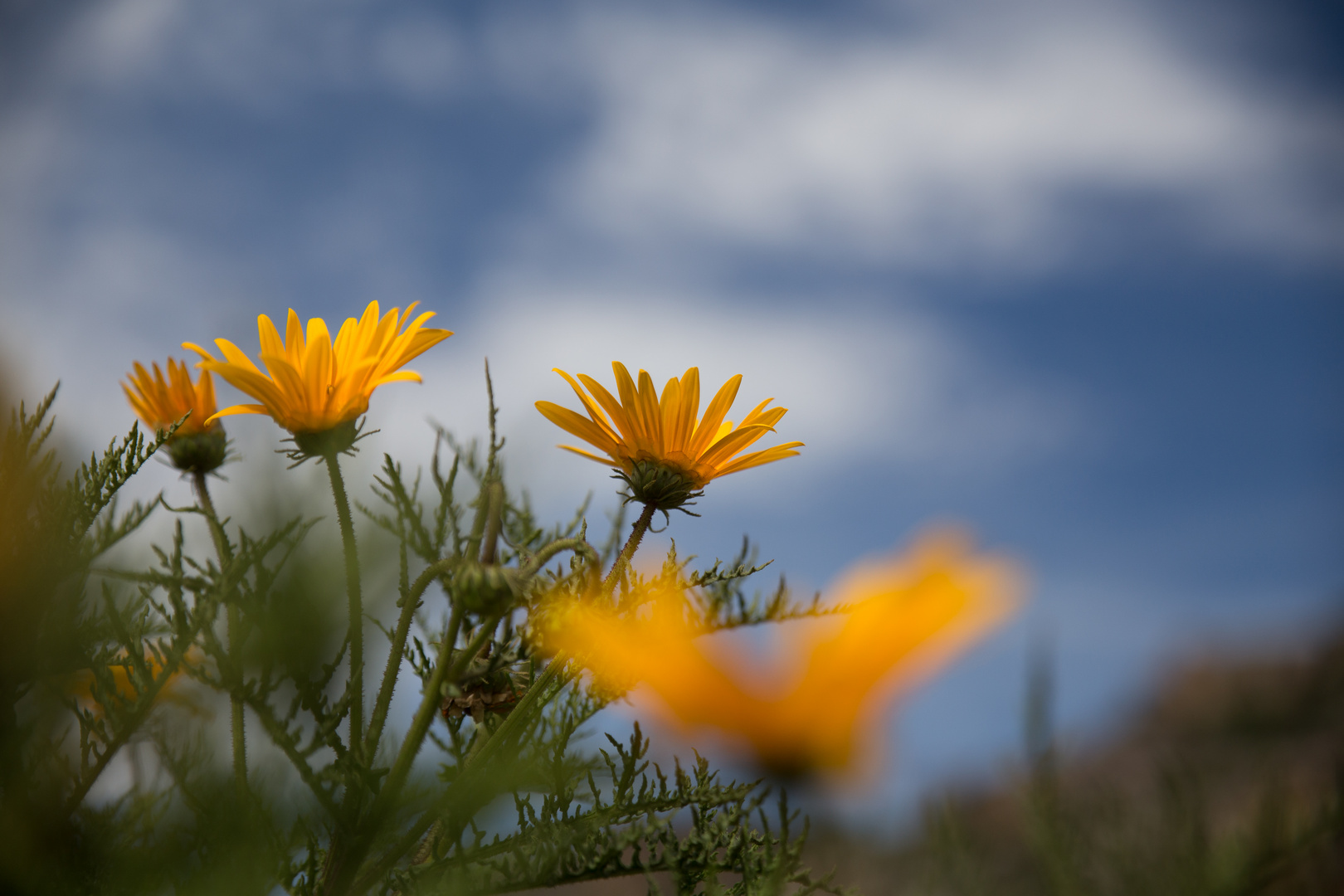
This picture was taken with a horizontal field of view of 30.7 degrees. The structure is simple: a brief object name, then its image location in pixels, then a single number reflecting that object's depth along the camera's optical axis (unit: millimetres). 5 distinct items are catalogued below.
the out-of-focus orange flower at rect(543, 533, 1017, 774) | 336
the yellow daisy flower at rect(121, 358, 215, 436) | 510
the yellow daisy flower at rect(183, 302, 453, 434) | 472
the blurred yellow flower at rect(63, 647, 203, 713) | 505
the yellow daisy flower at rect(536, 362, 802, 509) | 474
